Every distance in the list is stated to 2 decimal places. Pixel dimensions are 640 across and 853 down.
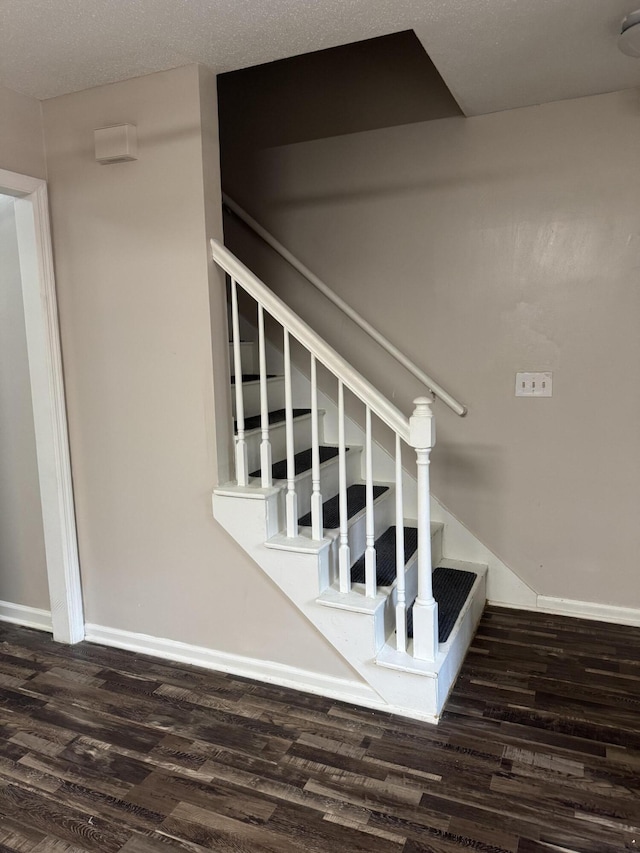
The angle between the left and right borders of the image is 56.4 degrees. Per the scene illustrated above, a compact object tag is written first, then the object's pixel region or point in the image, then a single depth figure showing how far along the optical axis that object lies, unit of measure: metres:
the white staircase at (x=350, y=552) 2.07
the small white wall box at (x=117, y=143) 2.30
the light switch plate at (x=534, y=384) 2.77
